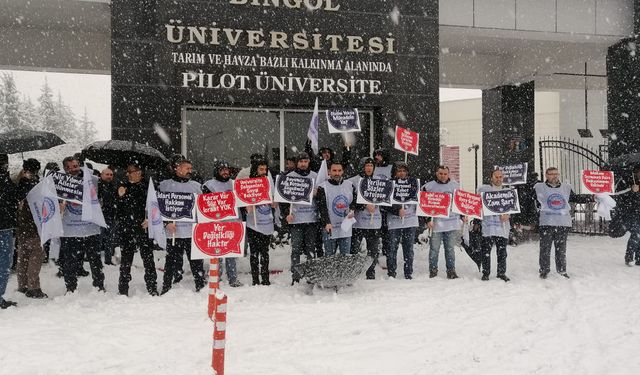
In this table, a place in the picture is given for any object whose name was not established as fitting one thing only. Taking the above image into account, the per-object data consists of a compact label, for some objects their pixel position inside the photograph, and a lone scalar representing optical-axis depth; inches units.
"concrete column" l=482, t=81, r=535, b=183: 745.6
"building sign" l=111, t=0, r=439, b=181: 490.9
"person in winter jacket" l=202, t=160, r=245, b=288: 339.0
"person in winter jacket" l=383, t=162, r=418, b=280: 371.2
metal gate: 620.4
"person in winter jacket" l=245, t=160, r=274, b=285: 341.4
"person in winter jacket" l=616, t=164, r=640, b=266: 417.1
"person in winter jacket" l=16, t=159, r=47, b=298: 311.1
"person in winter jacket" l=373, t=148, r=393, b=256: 404.5
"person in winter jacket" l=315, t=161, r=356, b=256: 353.1
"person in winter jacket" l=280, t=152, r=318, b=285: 353.9
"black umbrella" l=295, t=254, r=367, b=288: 313.7
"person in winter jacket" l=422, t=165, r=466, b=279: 372.5
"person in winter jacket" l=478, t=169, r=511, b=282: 365.7
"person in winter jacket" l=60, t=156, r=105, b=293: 315.9
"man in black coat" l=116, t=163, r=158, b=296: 312.5
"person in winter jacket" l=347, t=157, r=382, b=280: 365.7
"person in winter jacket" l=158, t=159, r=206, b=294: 323.3
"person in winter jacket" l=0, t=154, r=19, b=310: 286.2
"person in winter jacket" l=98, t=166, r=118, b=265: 344.8
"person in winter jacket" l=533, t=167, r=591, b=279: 373.4
